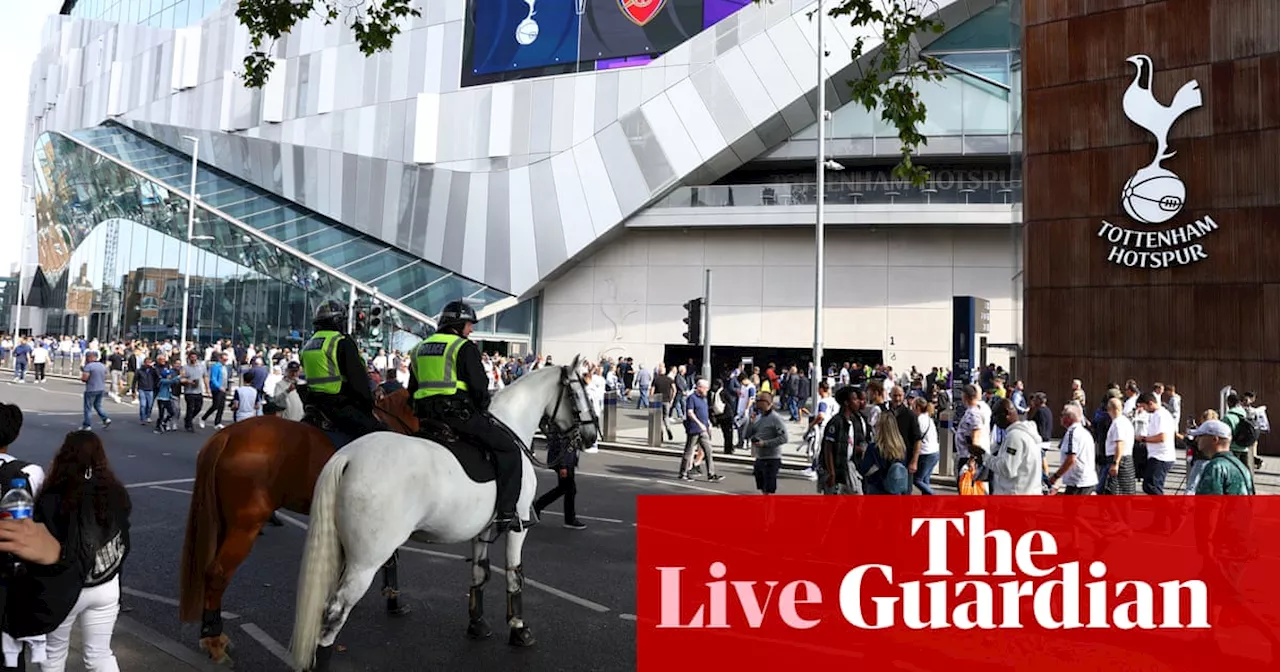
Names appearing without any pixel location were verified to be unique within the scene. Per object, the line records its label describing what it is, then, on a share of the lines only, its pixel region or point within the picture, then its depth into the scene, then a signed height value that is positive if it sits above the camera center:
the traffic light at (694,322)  17.02 +1.40
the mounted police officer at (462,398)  5.22 -0.11
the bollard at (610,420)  18.95 -0.81
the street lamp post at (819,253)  18.88 +3.38
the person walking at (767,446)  9.74 -0.65
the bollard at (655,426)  18.20 -0.86
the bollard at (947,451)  14.69 -0.96
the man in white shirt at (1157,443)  9.92 -0.46
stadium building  31.06 +7.96
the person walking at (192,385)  16.64 -0.27
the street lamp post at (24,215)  57.53 +12.15
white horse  4.44 -0.81
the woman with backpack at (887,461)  8.12 -0.66
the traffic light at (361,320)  16.49 +1.17
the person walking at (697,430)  13.57 -0.68
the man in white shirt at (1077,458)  8.29 -0.57
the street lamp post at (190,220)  29.65 +6.30
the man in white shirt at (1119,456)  9.08 -0.59
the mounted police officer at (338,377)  6.06 +0.00
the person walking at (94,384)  16.28 -0.31
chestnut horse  5.22 -0.85
